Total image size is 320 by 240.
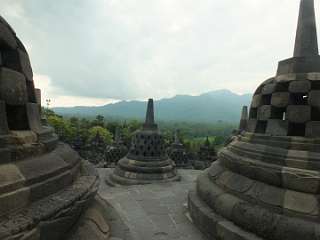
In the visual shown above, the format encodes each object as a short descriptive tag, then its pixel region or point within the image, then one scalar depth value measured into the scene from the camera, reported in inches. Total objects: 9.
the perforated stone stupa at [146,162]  367.6
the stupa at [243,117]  355.5
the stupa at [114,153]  517.3
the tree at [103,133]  1684.5
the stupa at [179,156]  534.2
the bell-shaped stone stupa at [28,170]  92.0
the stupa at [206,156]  595.2
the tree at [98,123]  2143.1
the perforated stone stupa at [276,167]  136.6
